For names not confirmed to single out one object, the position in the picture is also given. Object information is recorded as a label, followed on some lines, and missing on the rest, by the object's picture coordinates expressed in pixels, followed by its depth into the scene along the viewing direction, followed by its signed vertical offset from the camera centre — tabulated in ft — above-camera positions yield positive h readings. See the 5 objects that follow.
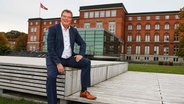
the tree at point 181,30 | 96.99 +11.59
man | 11.45 -0.19
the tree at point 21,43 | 250.49 +12.59
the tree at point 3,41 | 203.60 +12.30
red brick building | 177.27 +23.76
